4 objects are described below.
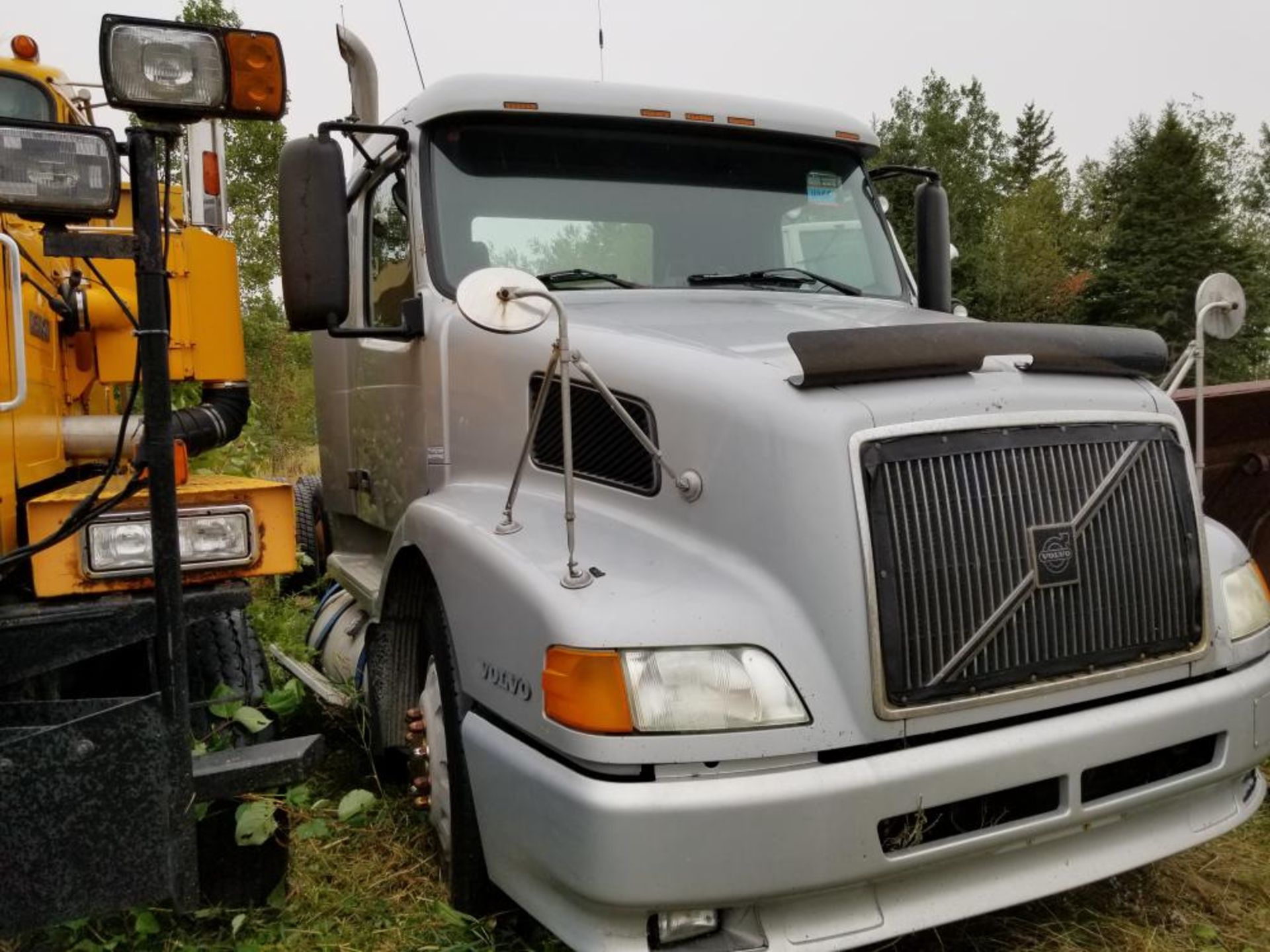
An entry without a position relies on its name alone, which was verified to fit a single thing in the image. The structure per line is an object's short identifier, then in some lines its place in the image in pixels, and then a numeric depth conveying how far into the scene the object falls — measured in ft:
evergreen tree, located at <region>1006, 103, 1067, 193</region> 224.74
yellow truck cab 7.67
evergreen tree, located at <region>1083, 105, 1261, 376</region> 117.08
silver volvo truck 7.32
